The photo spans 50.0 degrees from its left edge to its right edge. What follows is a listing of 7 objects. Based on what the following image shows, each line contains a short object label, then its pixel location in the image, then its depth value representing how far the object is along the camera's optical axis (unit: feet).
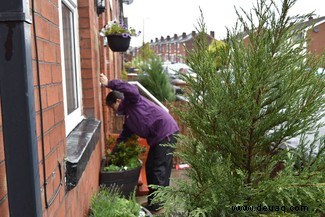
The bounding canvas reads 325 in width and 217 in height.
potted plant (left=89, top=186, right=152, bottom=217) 9.09
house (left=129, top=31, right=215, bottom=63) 204.44
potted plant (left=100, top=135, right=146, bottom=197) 13.07
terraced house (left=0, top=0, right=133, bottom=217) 3.79
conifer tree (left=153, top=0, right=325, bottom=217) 5.46
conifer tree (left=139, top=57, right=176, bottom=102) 29.22
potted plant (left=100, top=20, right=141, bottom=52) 15.10
